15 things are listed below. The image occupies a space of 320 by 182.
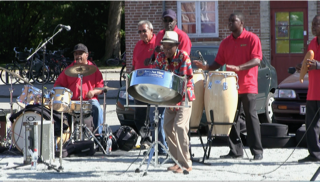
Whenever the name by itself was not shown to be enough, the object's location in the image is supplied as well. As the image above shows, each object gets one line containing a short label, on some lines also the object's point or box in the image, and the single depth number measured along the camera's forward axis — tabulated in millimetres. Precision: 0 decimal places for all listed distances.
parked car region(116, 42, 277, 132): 17708
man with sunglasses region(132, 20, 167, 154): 14987
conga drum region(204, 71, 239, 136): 13619
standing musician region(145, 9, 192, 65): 13959
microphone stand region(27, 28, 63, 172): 13175
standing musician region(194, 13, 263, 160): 13870
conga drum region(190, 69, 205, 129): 14070
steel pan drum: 11283
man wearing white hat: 12155
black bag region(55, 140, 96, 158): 14676
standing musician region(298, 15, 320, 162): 13212
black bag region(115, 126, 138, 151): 15689
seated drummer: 15852
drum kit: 14528
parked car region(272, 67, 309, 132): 17005
